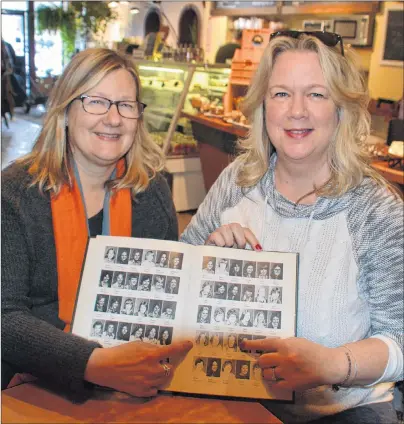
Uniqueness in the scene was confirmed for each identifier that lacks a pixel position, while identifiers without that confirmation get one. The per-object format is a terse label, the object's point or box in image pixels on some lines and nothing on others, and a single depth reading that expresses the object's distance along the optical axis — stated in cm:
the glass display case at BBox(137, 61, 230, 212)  565
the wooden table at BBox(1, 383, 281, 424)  119
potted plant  1299
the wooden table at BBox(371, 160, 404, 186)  321
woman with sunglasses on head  145
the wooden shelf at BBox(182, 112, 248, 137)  501
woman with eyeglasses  156
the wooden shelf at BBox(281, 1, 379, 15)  598
